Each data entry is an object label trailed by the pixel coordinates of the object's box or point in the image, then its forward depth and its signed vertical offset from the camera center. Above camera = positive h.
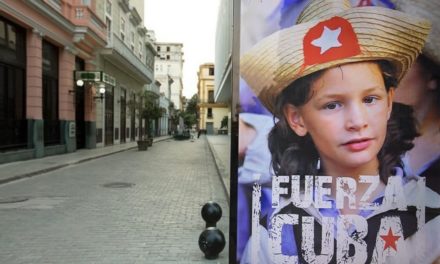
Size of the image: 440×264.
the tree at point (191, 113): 92.99 +1.60
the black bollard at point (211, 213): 6.36 -1.26
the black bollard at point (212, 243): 5.18 -1.35
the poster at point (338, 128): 2.74 -0.04
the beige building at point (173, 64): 120.62 +14.51
